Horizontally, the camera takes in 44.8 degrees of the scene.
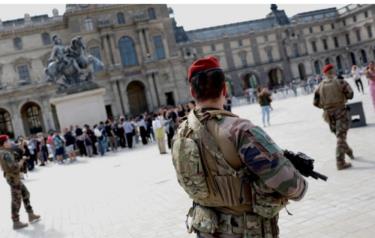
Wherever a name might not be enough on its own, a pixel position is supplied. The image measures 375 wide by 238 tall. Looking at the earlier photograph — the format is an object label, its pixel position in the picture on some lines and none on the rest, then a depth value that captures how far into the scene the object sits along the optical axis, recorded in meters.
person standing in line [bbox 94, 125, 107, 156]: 20.20
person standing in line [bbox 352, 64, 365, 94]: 23.67
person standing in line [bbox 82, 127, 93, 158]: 20.53
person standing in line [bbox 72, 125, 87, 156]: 20.78
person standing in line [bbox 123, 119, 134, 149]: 21.53
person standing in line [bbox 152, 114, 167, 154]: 15.98
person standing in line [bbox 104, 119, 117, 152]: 21.48
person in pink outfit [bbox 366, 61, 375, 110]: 11.64
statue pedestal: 23.25
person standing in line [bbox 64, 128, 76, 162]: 20.27
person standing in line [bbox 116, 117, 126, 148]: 22.19
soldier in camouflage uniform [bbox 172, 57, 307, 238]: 2.52
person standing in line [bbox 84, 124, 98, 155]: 20.66
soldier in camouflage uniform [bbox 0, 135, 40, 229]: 8.20
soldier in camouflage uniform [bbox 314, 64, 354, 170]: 7.57
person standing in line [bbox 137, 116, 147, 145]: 21.84
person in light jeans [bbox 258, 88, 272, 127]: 18.08
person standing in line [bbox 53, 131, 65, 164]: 20.72
